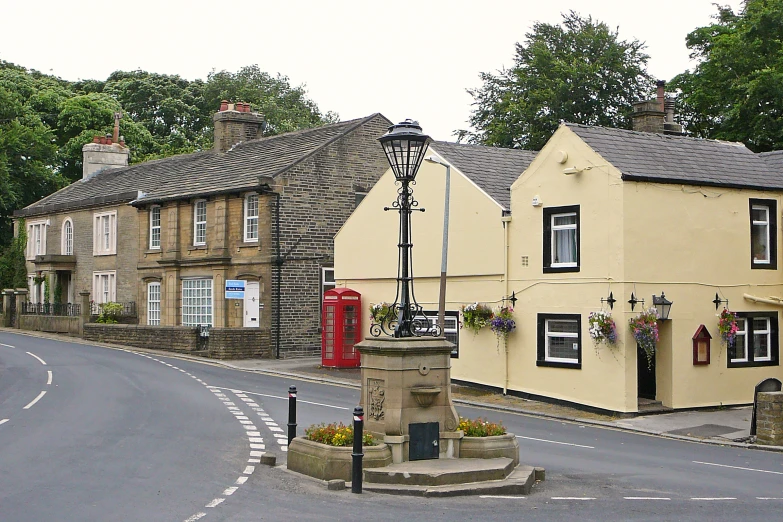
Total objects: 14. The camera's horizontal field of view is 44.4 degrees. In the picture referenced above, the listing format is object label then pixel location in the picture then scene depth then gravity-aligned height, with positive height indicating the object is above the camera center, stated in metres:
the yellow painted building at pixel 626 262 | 22.66 +1.14
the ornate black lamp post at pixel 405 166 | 13.95 +2.11
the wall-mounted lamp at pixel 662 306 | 22.53 +0.04
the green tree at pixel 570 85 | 48.66 +11.46
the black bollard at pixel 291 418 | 14.84 -1.72
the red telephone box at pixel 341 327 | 31.41 -0.66
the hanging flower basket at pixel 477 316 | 26.16 -0.23
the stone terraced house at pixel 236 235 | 35.88 +2.94
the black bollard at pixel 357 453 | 12.26 -1.87
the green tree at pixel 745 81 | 40.15 +9.86
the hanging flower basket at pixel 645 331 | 21.70 -0.52
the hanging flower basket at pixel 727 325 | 23.67 -0.43
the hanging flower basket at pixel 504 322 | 25.19 -0.38
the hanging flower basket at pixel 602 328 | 22.11 -0.47
